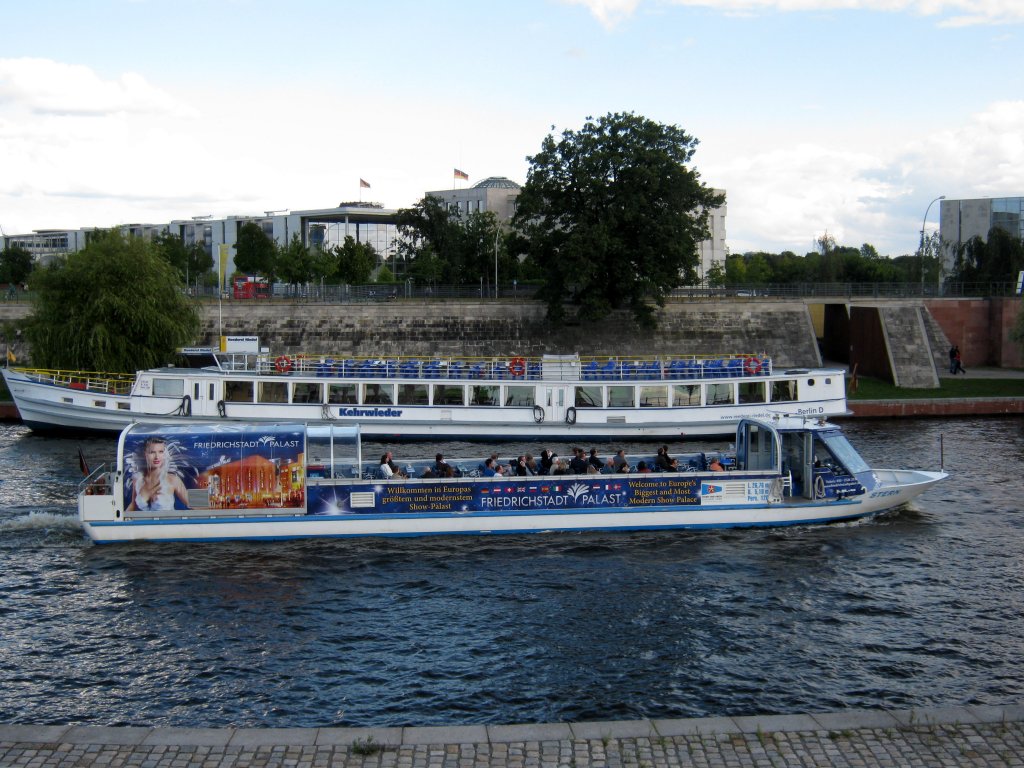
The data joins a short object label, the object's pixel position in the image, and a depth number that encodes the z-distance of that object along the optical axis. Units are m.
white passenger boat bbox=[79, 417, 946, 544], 24.16
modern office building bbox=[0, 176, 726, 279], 119.19
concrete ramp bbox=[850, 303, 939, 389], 54.84
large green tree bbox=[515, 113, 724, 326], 56.00
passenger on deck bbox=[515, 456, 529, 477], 26.34
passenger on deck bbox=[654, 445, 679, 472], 27.25
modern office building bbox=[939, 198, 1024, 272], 90.69
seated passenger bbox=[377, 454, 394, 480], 25.45
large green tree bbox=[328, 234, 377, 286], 77.62
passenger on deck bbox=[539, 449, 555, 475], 26.72
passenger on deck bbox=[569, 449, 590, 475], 26.53
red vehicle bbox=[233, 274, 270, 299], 66.00
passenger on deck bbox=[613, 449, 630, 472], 26.77
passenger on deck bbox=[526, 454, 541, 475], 26.30
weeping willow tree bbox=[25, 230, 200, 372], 45.06
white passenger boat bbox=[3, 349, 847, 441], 40.06
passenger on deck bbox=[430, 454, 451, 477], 26.06
